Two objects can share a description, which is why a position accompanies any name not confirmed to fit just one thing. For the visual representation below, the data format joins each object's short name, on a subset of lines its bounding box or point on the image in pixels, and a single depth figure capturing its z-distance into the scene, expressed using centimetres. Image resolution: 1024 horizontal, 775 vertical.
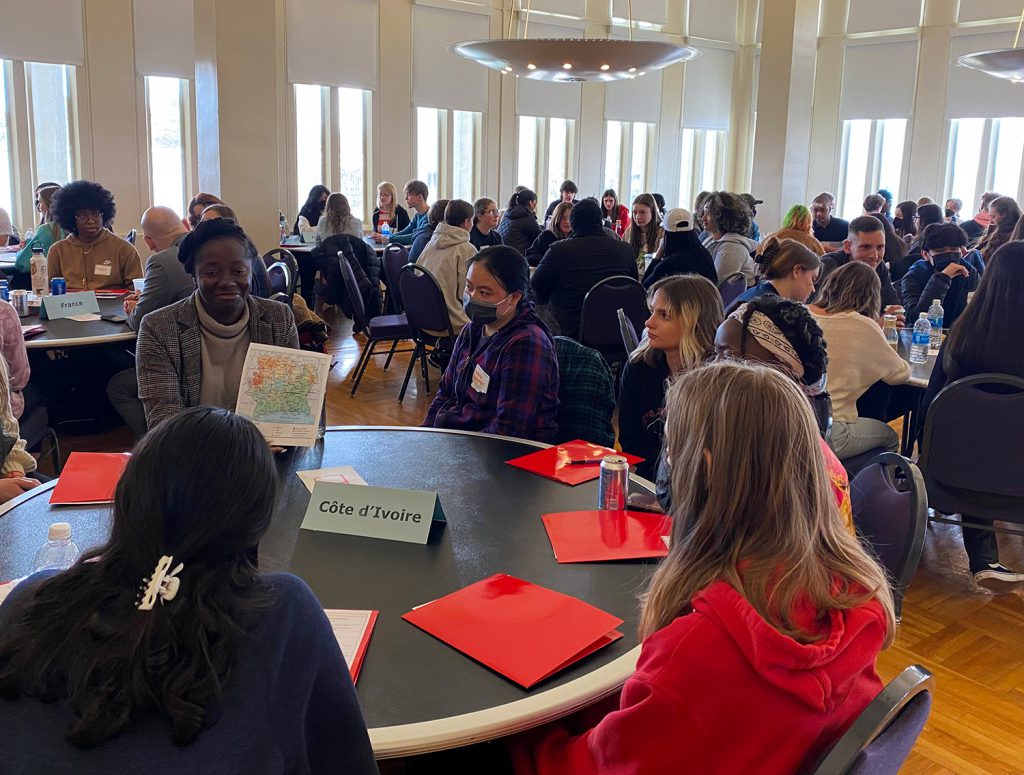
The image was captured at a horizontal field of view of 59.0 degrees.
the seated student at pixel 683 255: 528
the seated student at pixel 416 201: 884
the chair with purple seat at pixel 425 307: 528
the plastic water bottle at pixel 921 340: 403
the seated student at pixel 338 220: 766
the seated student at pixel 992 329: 314
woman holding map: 269
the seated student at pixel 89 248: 498
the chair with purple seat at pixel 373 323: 568
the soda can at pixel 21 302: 451
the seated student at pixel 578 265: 541
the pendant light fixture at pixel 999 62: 485
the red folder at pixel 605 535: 183
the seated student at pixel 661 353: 288
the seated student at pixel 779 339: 230
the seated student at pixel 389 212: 984
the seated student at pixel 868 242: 484
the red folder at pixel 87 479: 206
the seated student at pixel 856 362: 344
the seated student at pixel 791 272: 388
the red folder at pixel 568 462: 230
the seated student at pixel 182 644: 93
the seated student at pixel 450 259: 582
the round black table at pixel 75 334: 384
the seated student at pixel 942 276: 482
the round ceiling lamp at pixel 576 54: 415
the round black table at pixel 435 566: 129
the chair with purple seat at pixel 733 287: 538
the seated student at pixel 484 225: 736
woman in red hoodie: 109
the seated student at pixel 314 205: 923
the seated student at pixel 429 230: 675
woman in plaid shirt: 279
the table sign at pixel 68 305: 437
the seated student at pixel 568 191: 936
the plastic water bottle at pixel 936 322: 434
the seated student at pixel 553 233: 708
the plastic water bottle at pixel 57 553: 162
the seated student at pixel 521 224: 754
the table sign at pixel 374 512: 189
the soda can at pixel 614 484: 205
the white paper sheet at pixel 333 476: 222
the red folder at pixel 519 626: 141
